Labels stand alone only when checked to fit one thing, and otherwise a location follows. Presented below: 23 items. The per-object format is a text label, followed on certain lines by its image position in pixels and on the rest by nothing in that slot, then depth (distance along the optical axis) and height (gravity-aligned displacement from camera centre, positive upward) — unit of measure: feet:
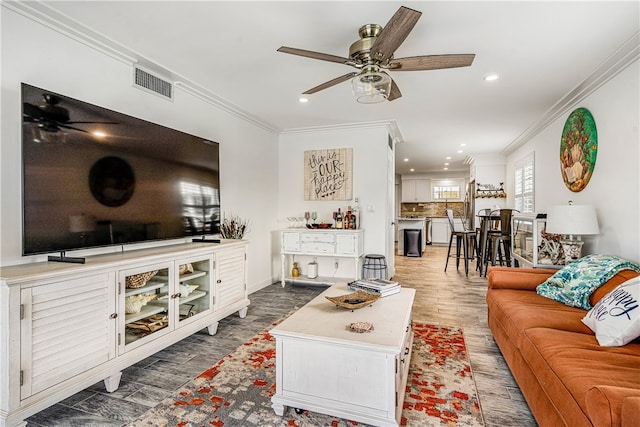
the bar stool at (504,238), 17.54 -1.31
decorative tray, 7.06 -2.02
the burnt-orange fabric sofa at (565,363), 3.57 -2.25
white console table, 15.20 -1.52
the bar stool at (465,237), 18.91 -1.48
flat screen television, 6.20 +0.82
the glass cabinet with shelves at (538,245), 10.56 -1.09
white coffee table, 5.45 -2.77
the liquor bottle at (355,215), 15.92 -0.10
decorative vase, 16.35 -3.01
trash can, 27.22 -2.43
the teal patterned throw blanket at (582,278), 7.44 -1.59
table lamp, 9.23 -0.24
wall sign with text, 16.51 +2.04
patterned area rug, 5.92 -3.82
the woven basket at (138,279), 7.41 -1.59
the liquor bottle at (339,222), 15.93 -0.44
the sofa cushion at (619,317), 5.44 -1.83
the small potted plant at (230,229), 12.26 -0.62
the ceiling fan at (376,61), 6.45 +3.27
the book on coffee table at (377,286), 8.33 -1.96
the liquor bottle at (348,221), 15.87 -0.39
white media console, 5.32 -2.21
